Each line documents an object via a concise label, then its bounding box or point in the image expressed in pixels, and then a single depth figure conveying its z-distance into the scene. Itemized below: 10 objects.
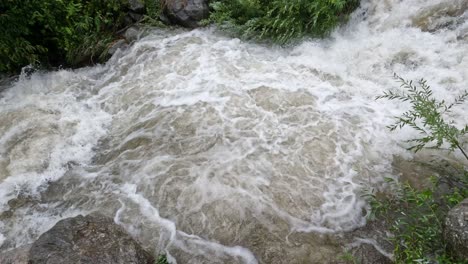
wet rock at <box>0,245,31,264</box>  3.27
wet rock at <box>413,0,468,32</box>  6.38
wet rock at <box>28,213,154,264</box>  3.29
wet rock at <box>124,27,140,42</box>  7.60
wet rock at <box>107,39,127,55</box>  7.40
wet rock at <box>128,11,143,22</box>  7.84
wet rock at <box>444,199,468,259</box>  2.98
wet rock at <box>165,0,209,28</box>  7.72
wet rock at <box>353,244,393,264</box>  3.63
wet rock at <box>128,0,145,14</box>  7.78
